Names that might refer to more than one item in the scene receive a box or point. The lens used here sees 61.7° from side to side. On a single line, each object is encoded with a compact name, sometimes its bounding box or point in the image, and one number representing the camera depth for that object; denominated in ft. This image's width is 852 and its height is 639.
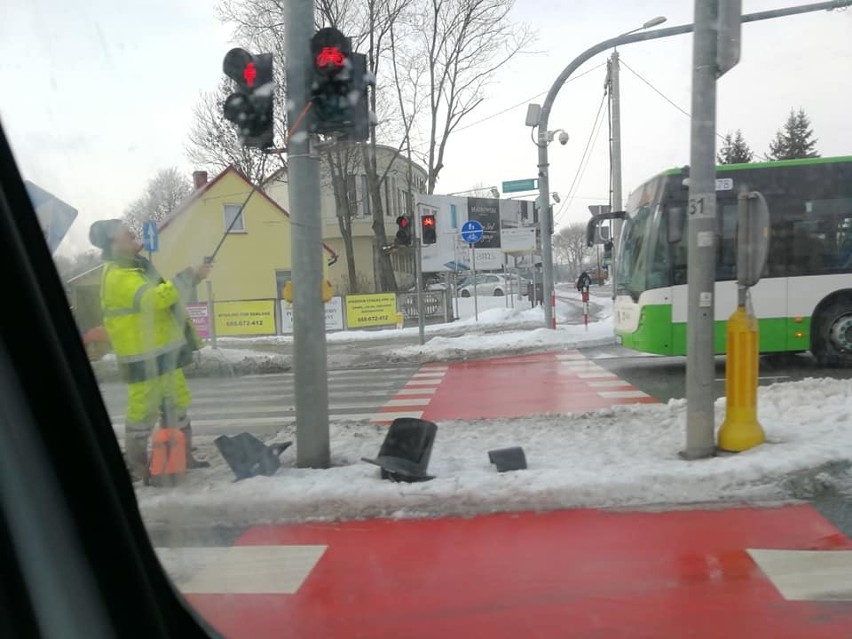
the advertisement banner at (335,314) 75.41
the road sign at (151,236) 17.58
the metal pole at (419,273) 52.70
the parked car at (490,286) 131.75
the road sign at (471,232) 63.57
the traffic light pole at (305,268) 18.65
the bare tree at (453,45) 39.34
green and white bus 35.50
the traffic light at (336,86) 18.07
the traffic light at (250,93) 17.78
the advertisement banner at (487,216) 124.36
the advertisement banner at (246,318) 59.73
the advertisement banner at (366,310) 75.66
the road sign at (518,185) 56.95
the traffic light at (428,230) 53.21
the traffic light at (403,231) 51.78
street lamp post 39.38
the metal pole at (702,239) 18.78
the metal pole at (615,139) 48.98
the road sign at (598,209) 46.80
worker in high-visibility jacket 15.85
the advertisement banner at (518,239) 116.37
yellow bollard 18.83
